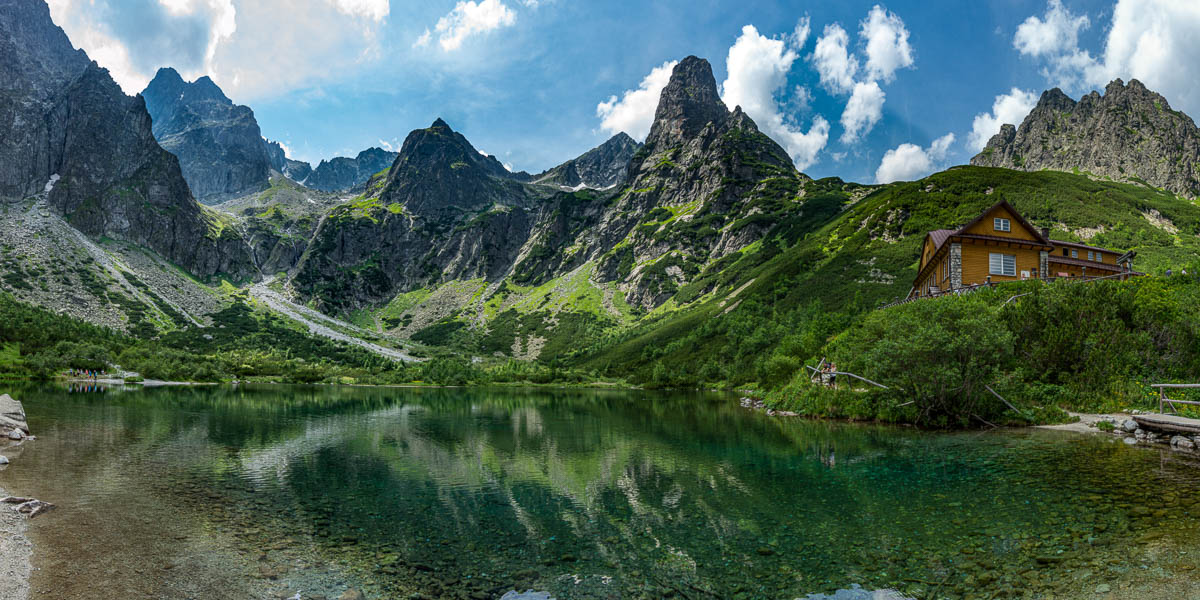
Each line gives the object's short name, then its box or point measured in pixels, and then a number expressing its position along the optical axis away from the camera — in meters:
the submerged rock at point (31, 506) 18.68
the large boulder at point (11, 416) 33.85
